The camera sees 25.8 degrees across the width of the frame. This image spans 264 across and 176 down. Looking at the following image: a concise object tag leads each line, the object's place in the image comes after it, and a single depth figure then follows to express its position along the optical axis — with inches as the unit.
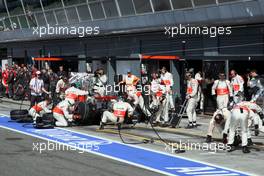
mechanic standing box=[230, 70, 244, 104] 756.6
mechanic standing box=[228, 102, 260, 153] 546.9
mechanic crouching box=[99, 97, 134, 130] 701.9
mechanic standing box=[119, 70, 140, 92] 802.8
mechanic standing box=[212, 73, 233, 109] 690.2
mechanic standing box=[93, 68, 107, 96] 797.2
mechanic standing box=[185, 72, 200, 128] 727.7
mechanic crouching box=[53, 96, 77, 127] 749.9
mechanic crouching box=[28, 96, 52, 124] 793.6
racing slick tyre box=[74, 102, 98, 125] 756.0
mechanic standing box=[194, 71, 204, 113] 863.9
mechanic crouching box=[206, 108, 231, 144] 578.9
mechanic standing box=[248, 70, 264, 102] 752.3
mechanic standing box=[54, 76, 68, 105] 836.1
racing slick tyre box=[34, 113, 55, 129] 737.0
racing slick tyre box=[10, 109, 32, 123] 811.9
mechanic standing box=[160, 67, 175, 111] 800.1
